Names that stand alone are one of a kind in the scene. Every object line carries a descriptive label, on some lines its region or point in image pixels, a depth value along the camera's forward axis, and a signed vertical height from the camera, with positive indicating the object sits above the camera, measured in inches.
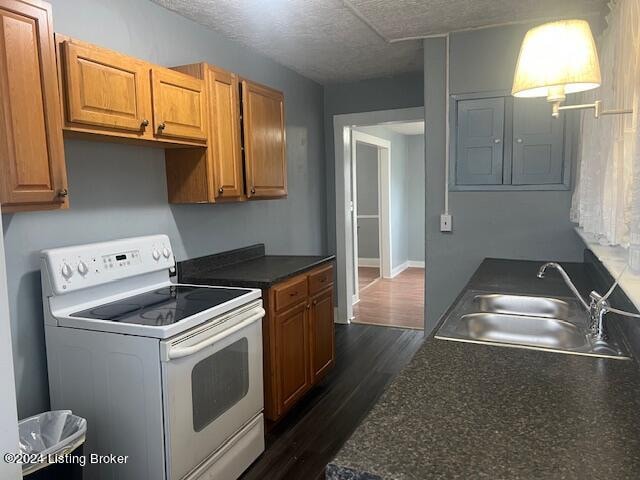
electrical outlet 119.5 -6.9
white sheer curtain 53.0 +6.5
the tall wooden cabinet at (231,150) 96.2 +11.5
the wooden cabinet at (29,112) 58.0 +12.2
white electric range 67.6 -25.2
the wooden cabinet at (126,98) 67.1 +17.4
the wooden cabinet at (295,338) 100.0 -33.3
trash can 59.0 -32.9
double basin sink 62.8 -18.7
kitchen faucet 53.8 -14.8
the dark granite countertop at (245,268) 99.2 -16.5
